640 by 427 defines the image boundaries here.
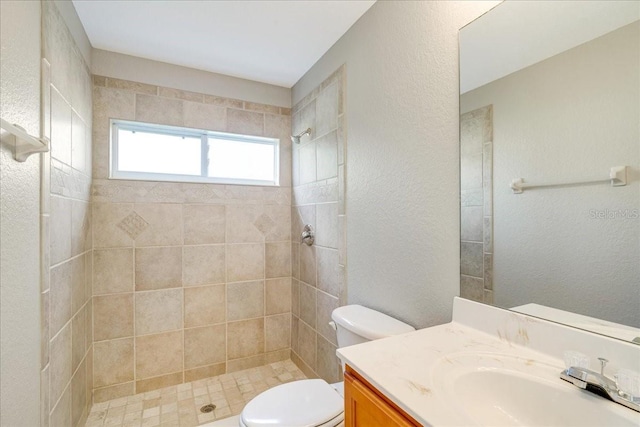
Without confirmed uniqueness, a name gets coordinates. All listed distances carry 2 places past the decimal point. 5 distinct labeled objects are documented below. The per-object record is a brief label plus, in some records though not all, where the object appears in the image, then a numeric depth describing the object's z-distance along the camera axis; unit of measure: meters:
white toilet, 1.20
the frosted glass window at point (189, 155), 2.18
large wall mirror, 0.74
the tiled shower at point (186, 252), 1.69
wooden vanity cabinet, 0.69
